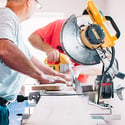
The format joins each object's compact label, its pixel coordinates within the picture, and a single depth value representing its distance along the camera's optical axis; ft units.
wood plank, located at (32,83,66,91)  8.66
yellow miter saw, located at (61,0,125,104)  8.62
